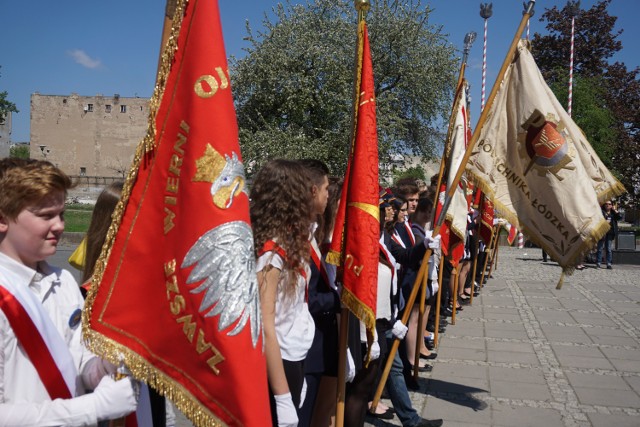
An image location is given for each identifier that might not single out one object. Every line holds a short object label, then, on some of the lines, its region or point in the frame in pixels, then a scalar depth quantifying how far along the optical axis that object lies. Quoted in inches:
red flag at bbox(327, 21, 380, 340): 135.6
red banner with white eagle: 77.6
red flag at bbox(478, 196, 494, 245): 436.1
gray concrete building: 1962.4
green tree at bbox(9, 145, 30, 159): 3126.0
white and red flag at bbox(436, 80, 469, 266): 231.9
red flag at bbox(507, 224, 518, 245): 552.6
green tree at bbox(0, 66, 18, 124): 1781.5
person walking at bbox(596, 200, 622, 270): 709.3
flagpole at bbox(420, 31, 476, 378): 234.6
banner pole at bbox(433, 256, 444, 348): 298.4
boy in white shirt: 74.2
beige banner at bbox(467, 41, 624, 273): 204.7
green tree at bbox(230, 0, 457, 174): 832.3
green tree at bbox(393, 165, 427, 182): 1656.0
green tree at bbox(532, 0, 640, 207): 1279.5
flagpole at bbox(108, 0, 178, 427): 88.9
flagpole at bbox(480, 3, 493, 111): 261.7
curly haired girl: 112.3
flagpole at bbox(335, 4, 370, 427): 136.3
